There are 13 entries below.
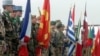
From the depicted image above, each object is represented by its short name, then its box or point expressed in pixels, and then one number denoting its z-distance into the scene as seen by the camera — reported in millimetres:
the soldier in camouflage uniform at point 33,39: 8132
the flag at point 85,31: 12147
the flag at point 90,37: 13265
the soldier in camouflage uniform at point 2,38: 6683
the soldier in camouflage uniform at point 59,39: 10253
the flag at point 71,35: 11746
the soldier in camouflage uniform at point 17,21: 7437
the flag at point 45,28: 8438
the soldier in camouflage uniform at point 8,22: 6948
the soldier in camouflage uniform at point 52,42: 10010
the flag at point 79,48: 12013
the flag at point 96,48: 12335
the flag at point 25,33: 7633
